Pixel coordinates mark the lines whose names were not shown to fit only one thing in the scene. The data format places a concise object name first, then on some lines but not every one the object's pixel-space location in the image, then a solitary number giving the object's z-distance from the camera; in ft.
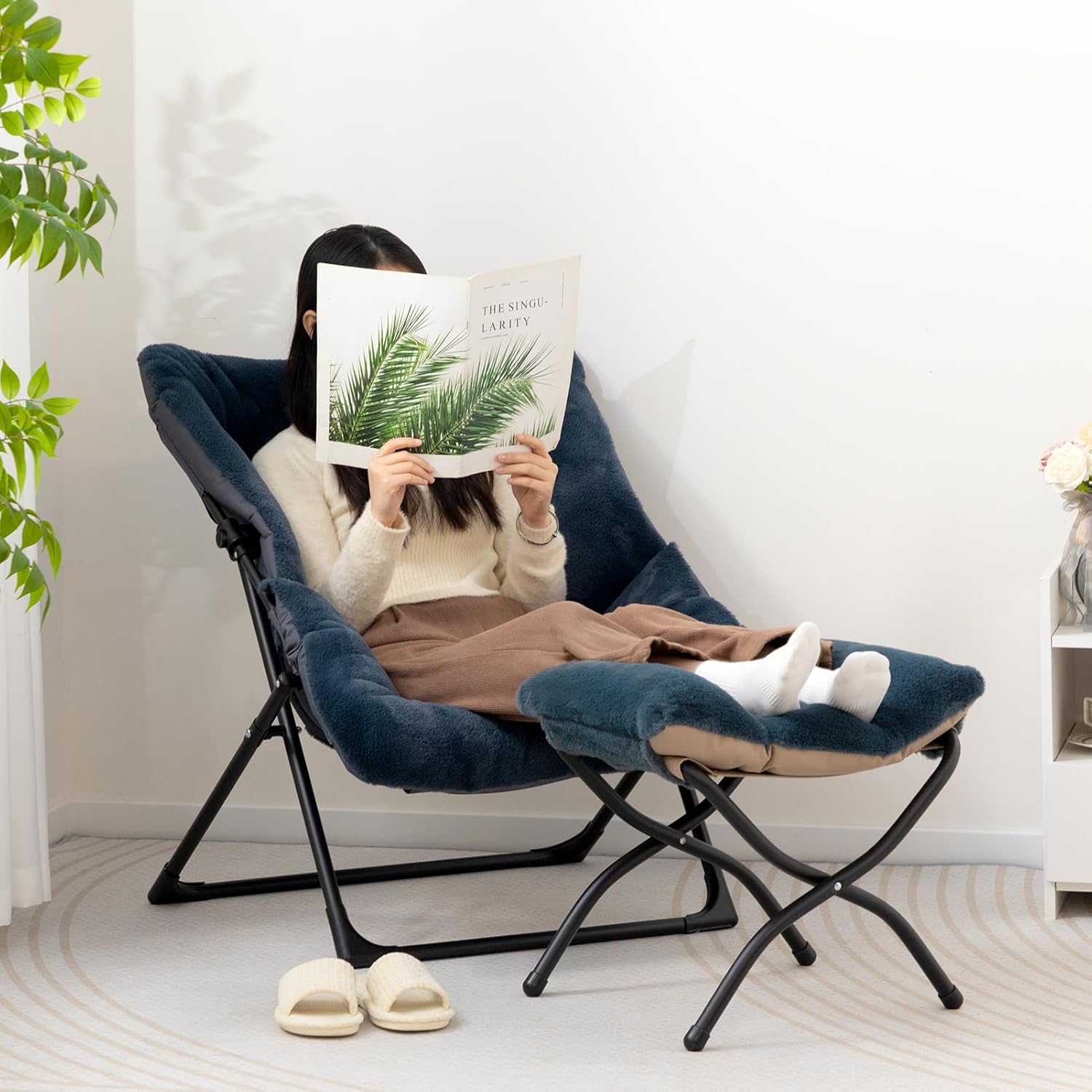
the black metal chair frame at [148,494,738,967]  17.22
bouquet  17.91
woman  16.69
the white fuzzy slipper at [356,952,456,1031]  16.65
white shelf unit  17.84
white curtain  17.79
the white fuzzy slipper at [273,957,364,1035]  16.58
